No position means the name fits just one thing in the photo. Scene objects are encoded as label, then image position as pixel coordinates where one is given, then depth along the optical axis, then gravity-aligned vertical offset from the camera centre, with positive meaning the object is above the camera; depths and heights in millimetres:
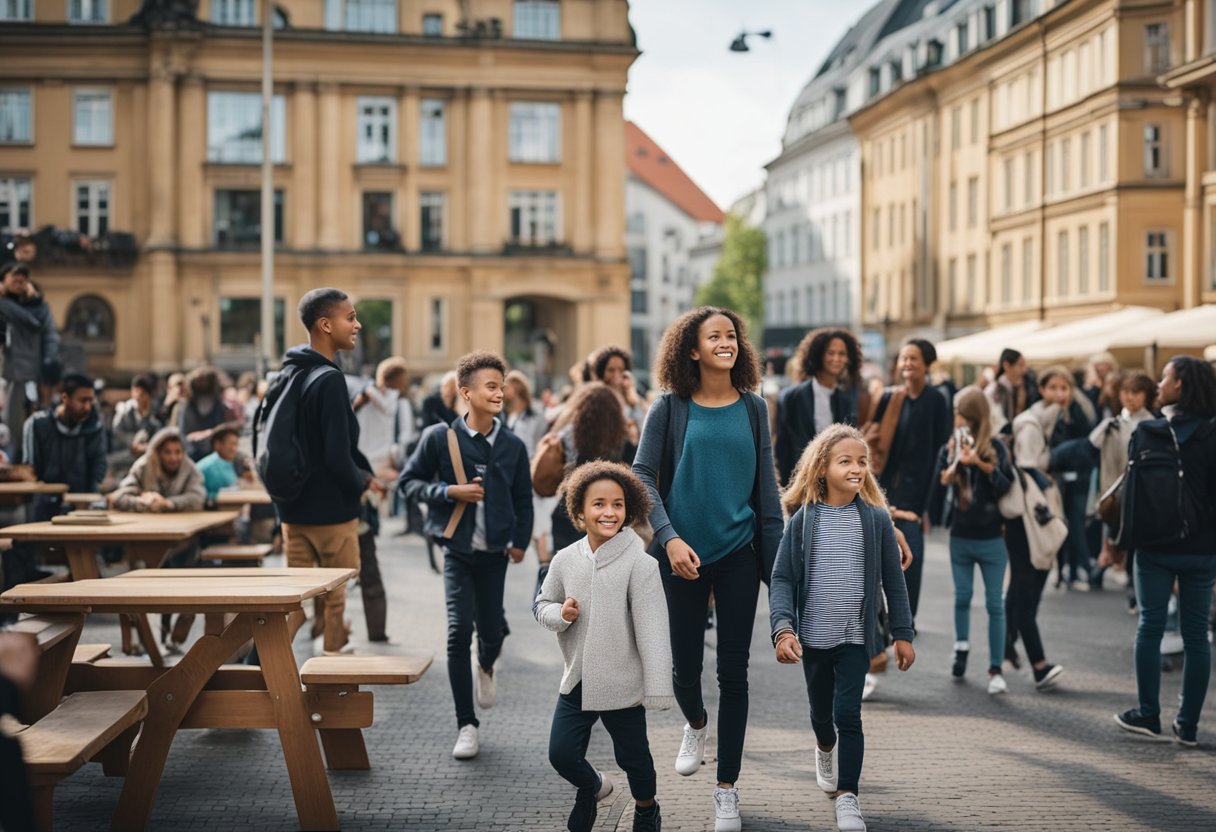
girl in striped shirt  7191 -813
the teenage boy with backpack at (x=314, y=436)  8641 -184
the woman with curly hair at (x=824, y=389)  10477 +106
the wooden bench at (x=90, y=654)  7915 -1306
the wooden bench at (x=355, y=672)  7230 -1265
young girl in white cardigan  6449 -1015
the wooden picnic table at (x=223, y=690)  6793 -1304
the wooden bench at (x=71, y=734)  5711 -1302
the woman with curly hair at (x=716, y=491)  7156 -407
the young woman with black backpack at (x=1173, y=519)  8961 -657
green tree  97312 +8681
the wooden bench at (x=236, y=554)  12156 -1190
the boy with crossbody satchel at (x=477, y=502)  8766 -565
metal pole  36531 +4752
